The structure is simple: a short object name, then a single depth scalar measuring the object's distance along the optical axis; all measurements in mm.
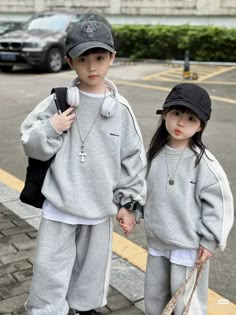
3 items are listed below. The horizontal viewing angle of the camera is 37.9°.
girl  1552
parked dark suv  8574
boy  1542
